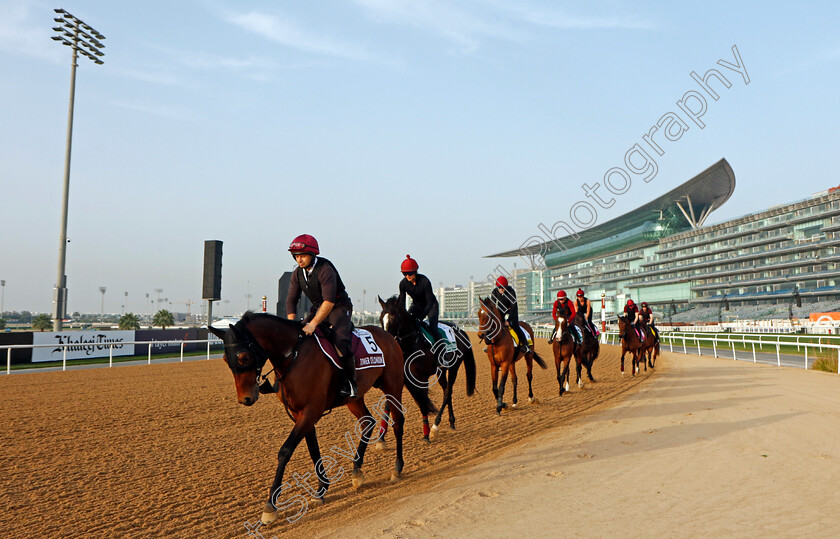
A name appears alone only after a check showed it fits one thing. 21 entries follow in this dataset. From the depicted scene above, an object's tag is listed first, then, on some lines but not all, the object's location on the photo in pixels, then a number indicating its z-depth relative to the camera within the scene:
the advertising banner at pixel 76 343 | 19.11
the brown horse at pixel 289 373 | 4.19
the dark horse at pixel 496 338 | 9.14
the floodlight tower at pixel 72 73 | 21.66
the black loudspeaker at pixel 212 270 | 20.89
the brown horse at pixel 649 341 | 16.44
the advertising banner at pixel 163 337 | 23.63
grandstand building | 65.19
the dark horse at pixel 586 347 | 12.47
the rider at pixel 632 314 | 15.58
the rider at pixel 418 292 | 7.23
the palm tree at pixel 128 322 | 69.07
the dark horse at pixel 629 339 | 14.96
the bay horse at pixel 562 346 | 11.59
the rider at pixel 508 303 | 9.30
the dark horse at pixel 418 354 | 6.72
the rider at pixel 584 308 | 12.49
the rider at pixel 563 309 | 11.48
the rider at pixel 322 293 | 4.82
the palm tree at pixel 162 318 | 78.56
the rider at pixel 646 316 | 16.89
